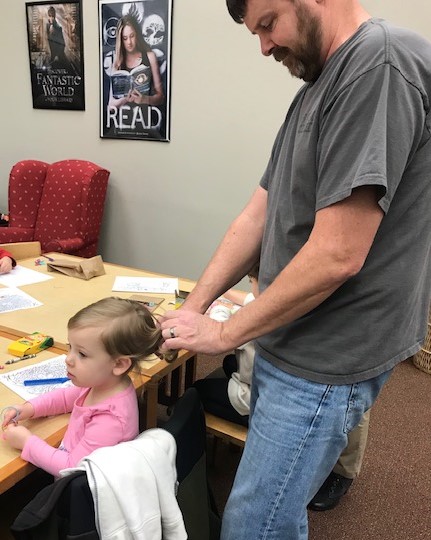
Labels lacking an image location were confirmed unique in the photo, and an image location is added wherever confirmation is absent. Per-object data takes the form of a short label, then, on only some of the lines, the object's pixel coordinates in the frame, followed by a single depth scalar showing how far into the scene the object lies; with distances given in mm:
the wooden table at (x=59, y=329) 1038
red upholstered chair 3361
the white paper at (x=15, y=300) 1702
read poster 3154
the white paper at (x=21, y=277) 1956
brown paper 2055
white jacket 809
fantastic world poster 3447
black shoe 1837
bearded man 782
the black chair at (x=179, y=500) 767
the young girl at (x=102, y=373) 1031
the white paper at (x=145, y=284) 1980
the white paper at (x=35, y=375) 1175
